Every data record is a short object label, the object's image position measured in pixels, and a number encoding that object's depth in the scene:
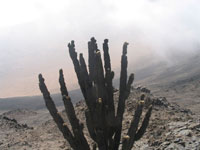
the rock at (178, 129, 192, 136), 12.80
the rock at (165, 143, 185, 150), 12.17
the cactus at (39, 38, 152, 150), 8.22
